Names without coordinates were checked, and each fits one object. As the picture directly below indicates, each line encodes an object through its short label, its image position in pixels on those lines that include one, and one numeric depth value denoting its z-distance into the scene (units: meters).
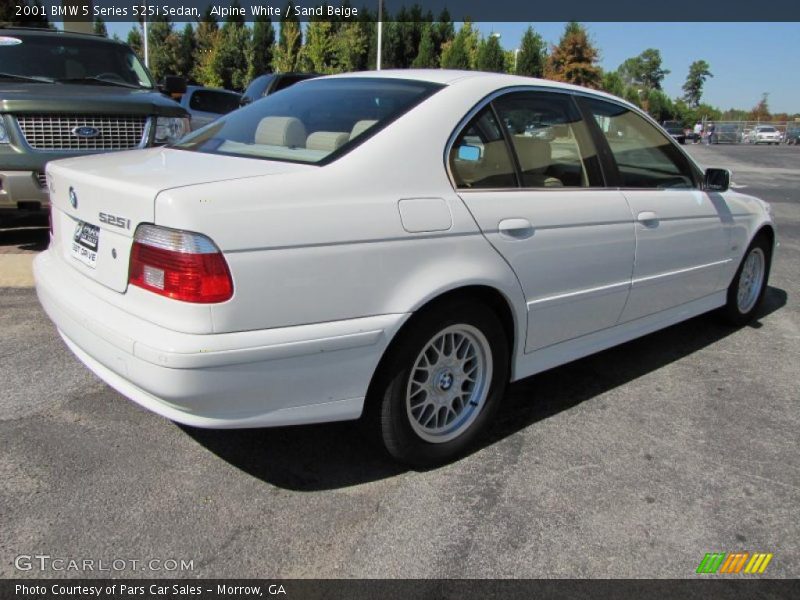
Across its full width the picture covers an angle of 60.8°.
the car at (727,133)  53.97
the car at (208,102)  11.06
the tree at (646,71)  105.06
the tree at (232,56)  38.69
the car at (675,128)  41.07
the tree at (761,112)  84.97
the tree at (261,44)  39.00
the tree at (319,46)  35.81
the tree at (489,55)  37.50
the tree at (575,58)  42.97
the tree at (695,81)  101.12
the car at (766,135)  50.88
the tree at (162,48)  40.97
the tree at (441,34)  39.31
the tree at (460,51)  36.59
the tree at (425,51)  37.81
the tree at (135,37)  42.78
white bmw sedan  2.30
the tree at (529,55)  40.41
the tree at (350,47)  35.66
